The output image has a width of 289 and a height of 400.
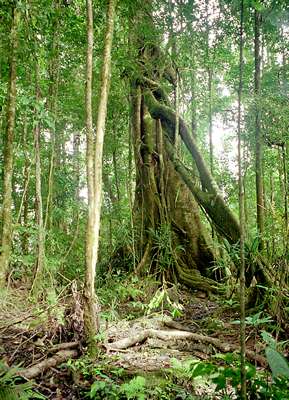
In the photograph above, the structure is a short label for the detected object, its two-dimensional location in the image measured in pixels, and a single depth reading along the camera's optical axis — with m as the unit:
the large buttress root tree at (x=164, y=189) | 7.70
